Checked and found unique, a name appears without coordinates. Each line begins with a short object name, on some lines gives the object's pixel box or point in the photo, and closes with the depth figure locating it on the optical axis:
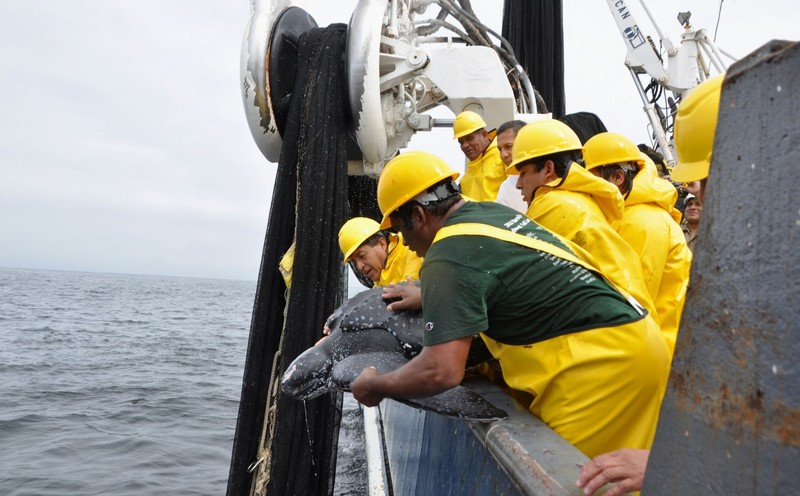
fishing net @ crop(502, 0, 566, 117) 9.12
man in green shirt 1.79
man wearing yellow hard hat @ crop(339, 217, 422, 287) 4.19
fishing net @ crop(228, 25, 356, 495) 4.05
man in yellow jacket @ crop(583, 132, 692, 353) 2.91
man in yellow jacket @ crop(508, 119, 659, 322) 2.39
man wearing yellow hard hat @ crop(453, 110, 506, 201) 4.94
